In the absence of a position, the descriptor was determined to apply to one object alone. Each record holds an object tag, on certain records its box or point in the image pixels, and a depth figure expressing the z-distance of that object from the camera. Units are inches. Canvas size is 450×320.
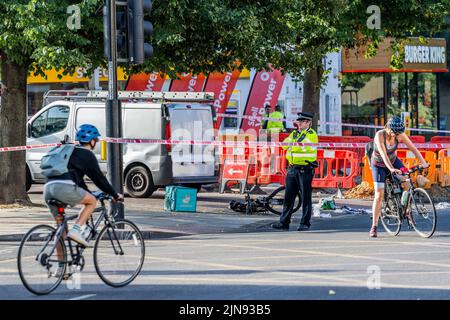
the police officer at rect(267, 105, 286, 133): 1037.8
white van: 830.5
